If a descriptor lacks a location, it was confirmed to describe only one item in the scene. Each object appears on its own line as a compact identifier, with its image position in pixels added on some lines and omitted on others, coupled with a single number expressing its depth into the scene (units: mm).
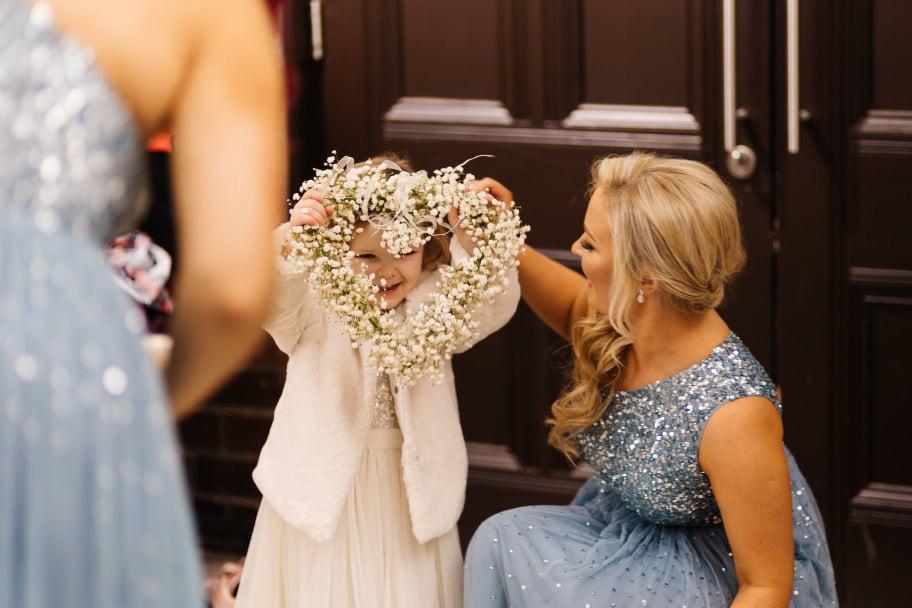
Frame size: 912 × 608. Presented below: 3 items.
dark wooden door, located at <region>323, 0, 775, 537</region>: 3363
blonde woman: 2408
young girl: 2537
